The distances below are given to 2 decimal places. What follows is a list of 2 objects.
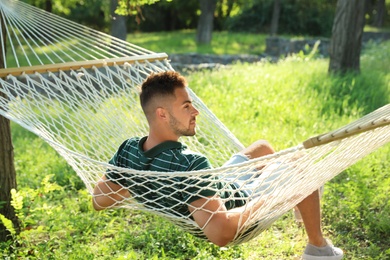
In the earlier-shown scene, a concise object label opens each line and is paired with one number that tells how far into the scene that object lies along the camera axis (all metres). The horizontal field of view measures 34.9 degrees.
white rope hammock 1.84
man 1.95
